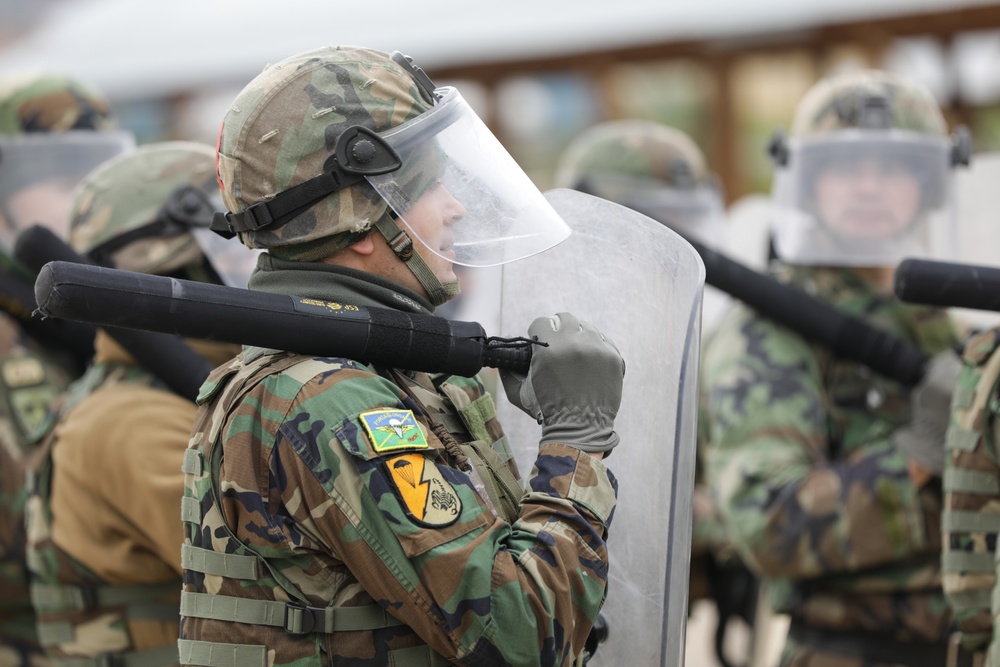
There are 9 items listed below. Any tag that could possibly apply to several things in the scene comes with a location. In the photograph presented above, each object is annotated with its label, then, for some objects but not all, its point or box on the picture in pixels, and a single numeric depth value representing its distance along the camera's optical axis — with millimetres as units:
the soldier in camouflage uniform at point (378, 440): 3795
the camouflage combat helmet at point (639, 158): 11289
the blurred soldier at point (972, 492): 5664
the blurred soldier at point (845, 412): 6957
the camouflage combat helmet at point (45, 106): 8883
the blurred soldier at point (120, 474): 5582
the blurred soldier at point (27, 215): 7312
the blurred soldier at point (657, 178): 11070
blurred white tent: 22078
